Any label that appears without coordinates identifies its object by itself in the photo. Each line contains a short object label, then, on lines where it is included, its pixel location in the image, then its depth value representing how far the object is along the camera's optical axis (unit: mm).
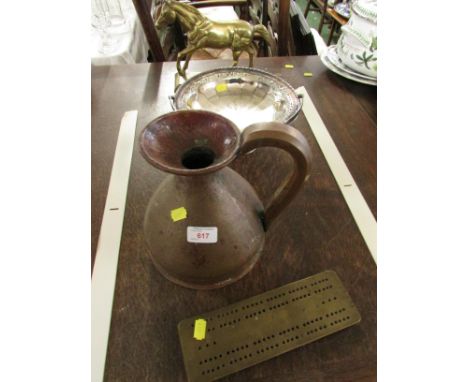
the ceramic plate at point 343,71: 1000
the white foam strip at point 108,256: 481
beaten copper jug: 398
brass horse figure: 866
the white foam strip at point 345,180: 626
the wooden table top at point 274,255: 461
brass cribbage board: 450
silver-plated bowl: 812
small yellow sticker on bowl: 884
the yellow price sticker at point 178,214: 424
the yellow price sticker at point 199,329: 470
